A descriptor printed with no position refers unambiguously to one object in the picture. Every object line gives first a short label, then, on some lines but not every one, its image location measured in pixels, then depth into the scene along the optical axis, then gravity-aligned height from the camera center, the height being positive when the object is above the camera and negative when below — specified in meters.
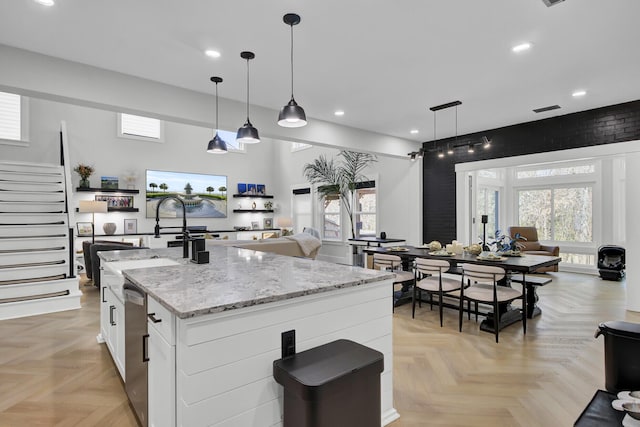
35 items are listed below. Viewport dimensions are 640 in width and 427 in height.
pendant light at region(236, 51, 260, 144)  3.65 +0.87
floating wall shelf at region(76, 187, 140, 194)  7.33 +0.55
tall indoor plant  7.97 +0.98
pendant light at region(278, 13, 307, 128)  2.89 +0.85
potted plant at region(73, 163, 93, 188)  7.34 +0.90
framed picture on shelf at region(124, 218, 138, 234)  8.02 -0.29
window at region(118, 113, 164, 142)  8.00 +2.11
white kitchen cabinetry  2.41 -0.84
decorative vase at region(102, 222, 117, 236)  7.59 -0.32
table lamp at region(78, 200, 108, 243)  6.73 +0.15
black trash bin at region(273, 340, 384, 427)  1.29 -0.69
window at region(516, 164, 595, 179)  7.23 +0.98
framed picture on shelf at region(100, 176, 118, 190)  7.71 +0.73
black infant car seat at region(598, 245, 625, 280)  6.20 -0.90
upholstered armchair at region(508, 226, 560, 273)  6.95 -0.66
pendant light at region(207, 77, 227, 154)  4.55 +0.92
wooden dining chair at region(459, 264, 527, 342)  3.41 -0.85
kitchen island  1.34 -0.54
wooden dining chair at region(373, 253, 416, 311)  4.40 -0.68
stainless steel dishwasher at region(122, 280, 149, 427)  1.78 -0.76
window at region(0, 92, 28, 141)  6.72 +1.95
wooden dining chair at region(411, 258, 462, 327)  3.88 -0.83
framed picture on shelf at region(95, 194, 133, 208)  7.73 +0.33
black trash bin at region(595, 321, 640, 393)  1.76 -0.76
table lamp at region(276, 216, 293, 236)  9.55 -0.26
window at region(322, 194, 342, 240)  8.95 -0.08
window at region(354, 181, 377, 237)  8.21 +0.12
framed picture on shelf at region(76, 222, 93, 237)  7.40 -0.31
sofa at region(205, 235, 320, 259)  5.50 -0.53
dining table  3.59 -0.55
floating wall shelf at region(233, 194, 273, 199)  9.85 +0.55
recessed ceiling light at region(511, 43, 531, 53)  3.08 +1.55
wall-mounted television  8.46 +0.58
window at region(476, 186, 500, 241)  7.97 +0.17
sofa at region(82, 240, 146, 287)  5.07 -0.65
